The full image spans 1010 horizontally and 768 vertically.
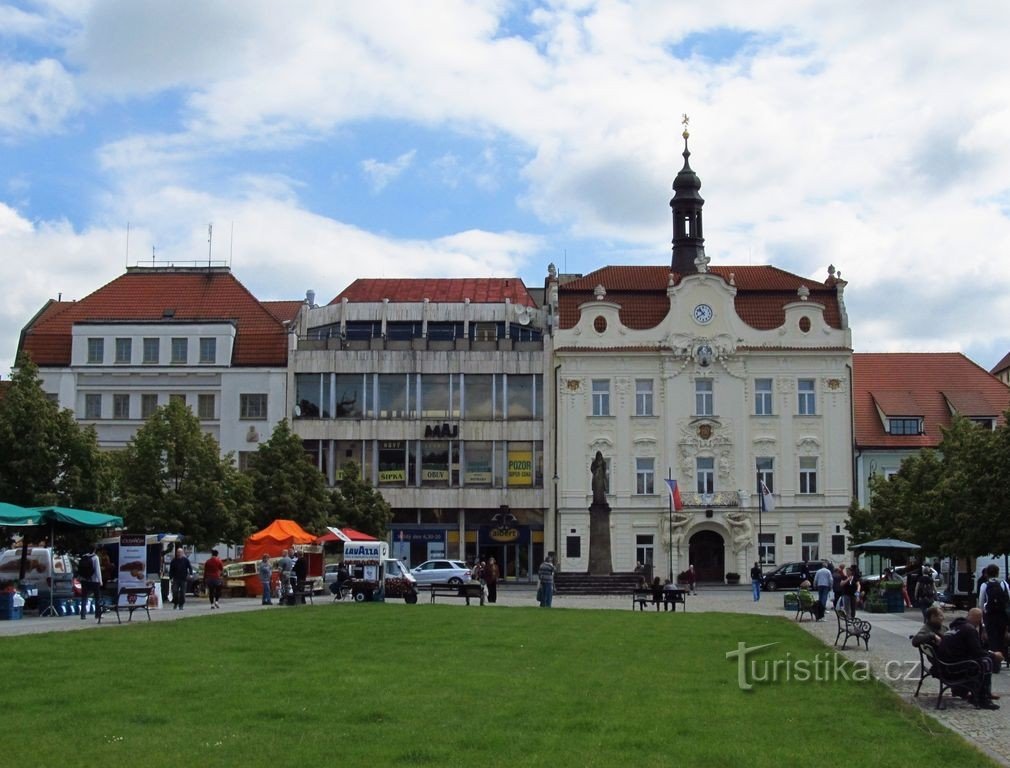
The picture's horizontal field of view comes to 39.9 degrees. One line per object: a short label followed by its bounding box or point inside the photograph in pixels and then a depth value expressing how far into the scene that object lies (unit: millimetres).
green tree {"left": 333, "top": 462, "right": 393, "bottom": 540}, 62028
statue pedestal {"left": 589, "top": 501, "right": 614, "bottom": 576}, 56438
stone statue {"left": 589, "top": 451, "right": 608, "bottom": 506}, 55875
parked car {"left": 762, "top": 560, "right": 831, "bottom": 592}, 59656
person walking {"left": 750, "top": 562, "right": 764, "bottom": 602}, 51656
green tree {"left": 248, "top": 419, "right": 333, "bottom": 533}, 55969
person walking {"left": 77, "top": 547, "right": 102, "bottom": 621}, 32344
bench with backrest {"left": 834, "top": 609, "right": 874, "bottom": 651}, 25484
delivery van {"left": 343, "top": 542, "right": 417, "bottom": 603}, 41594
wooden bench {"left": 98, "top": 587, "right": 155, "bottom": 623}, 30672
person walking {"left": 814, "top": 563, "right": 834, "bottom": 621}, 36234
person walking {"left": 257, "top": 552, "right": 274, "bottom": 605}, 39938
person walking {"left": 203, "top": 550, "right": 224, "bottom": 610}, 37312
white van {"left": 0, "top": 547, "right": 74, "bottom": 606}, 35031
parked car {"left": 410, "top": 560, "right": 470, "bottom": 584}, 59781
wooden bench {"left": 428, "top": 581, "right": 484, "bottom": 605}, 41656
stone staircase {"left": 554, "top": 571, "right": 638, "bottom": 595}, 53500
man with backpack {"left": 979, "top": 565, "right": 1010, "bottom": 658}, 21203
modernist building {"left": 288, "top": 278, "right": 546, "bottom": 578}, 72125
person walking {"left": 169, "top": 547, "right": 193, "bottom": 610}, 36406
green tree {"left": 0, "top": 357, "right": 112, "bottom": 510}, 40500
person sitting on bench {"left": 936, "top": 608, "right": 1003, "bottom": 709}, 16812
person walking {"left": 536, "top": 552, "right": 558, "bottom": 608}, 40219
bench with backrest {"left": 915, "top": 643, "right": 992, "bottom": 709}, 16812
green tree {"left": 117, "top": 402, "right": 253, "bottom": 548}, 48125
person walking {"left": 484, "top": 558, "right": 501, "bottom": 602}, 44344
